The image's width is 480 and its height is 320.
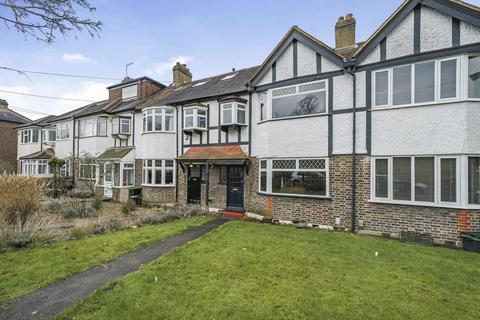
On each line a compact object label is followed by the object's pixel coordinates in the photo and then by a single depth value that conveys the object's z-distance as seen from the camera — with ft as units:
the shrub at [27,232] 22.96
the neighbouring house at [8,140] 93.61
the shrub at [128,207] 40.04
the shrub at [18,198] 27.02
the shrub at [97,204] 41.91
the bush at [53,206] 39.39
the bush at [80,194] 55.94
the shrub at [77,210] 36.58
